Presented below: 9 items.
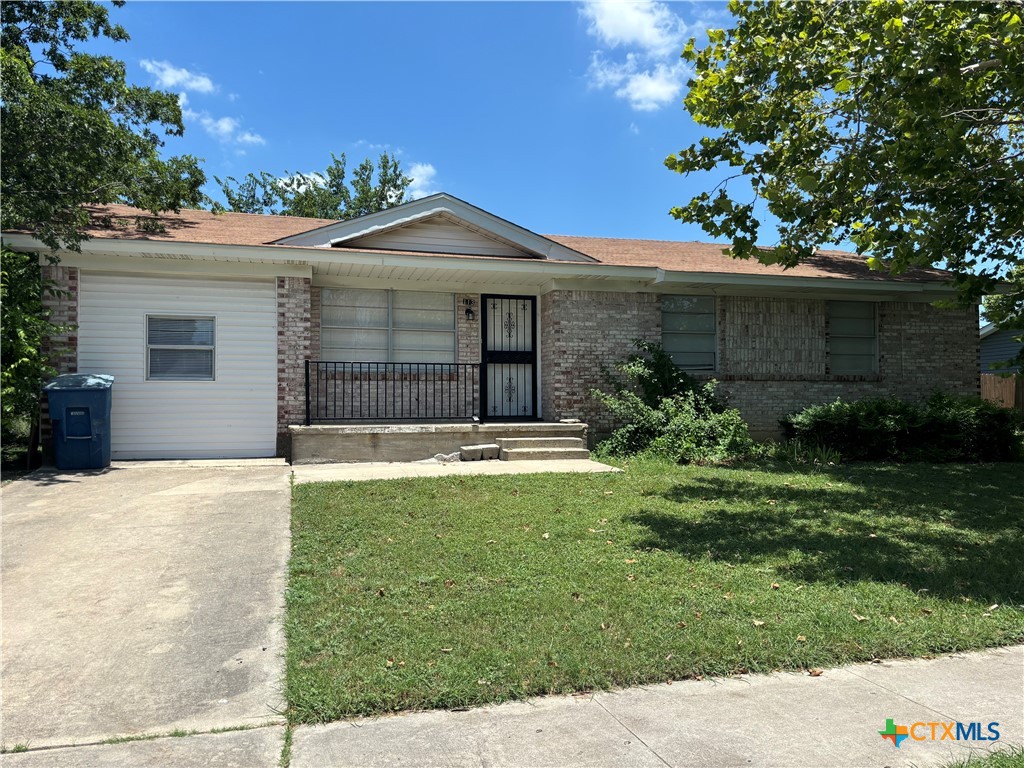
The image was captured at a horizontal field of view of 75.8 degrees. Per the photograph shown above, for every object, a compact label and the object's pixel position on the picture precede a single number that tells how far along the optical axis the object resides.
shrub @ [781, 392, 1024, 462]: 11.34
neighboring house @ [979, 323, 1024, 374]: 28.39
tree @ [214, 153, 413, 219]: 32.22
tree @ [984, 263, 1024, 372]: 9.52
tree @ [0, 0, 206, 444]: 8.69
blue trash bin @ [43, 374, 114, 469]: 9.02
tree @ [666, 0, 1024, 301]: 5.83
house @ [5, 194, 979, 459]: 10.31
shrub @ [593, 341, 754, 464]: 10.85
